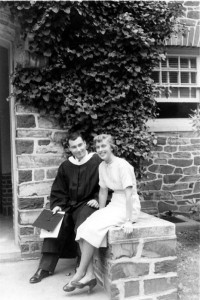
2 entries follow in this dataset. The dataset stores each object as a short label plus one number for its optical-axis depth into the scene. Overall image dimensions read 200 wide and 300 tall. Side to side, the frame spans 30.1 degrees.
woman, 3.69
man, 4.27
